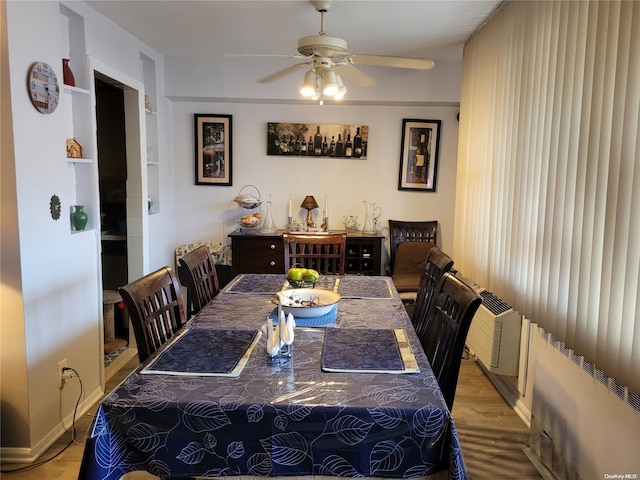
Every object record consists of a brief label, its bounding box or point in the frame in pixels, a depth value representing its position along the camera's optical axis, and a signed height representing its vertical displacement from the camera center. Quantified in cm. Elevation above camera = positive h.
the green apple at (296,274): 238 -43
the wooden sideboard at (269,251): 416 -55
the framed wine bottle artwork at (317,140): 442 +46
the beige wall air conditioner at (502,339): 278 -87
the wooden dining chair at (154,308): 165 -47
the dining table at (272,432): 123 -64
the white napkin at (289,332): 161 -49
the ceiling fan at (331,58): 222 +66
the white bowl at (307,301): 199 -51
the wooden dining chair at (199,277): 230 -47
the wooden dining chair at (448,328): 157 -50
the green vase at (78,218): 265 -19
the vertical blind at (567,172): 158 +9
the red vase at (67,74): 258 +60
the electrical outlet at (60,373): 251 -101
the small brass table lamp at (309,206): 440 -16
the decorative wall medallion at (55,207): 242 -12
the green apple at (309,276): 240 -44
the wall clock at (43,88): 223 +47
